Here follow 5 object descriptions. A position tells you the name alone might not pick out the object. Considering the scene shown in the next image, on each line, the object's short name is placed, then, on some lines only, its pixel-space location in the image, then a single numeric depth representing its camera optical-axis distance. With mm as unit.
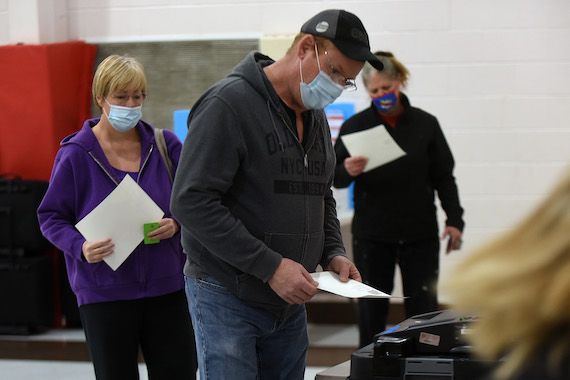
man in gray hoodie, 3859
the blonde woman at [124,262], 5115
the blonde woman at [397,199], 7295
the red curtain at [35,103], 9581
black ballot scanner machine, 3887
